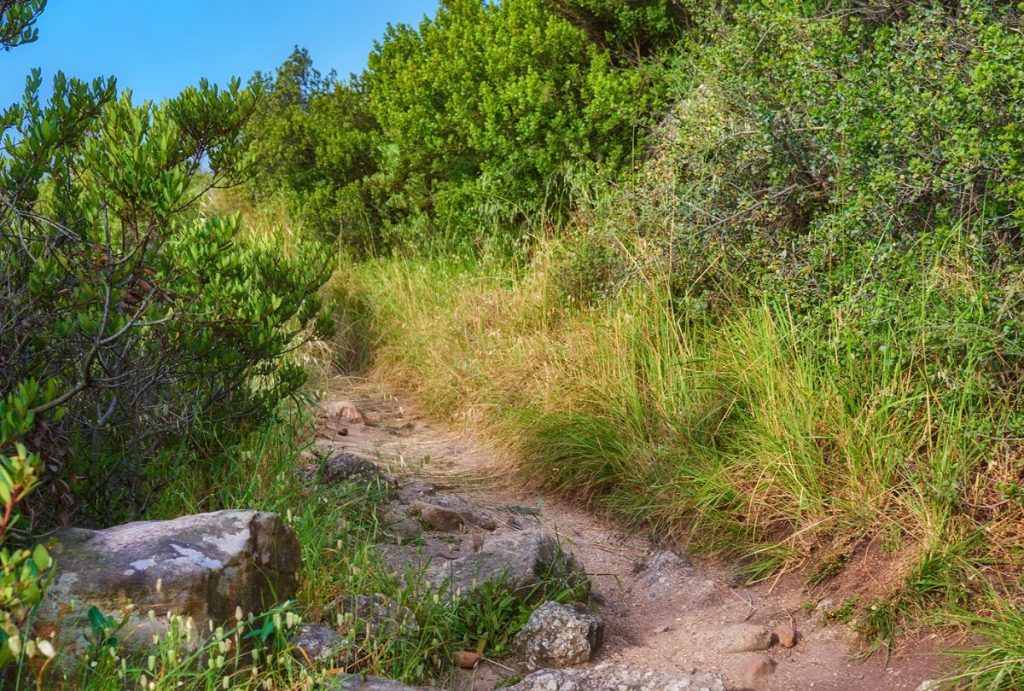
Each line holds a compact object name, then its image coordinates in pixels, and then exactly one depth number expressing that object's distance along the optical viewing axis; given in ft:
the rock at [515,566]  13.93
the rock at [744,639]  13.82
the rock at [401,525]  16.38
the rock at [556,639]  12.96
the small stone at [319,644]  11.22
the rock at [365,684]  10.12
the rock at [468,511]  17.71
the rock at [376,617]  12.21
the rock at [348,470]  18.60
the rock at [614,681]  11.77
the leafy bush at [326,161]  37.01
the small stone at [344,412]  25.43
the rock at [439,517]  17.20
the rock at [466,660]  12.85
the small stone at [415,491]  18.39
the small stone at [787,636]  13.96
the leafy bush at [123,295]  12.65
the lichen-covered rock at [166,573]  10.28
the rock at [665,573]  15.76
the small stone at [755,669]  13.05
